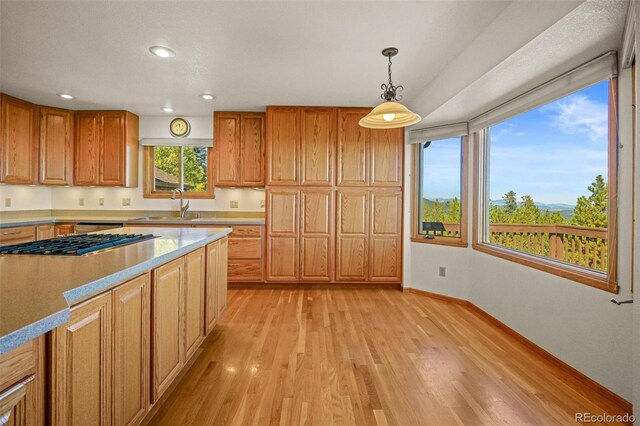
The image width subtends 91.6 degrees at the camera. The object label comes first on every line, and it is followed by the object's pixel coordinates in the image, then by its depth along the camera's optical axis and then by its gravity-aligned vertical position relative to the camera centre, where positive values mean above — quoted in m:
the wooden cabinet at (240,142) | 4.52 +1.01
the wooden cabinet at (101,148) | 4.51 +0.91
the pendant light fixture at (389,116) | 2.21 +0.72
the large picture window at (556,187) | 2.10 +0.23
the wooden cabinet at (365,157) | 4.22 +0.75
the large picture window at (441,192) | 3.77 +0.28
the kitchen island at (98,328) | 0.80 -0.43
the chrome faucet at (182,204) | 4.71 +0.11
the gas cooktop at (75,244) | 1.53 -0.19
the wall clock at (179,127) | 4.86 +1.31
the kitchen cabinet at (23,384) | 0.71 -0.43
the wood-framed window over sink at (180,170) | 4.95 +0.65
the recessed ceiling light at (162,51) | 2.66 +1.39
